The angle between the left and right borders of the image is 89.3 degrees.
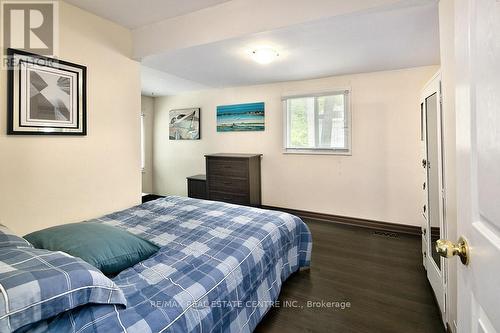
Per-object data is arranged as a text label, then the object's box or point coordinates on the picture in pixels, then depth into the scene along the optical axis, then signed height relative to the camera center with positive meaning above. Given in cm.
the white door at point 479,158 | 52 +3
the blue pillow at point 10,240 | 117 -32
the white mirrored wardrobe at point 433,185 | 173 -13
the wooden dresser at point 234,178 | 423 -11
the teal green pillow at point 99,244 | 133 -40
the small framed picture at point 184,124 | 523 +101
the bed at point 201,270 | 101 -54
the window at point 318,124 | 392 +76
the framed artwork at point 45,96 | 186 +62
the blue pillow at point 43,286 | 76 -38
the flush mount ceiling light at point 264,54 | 276 +131
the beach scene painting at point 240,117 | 459 +102
